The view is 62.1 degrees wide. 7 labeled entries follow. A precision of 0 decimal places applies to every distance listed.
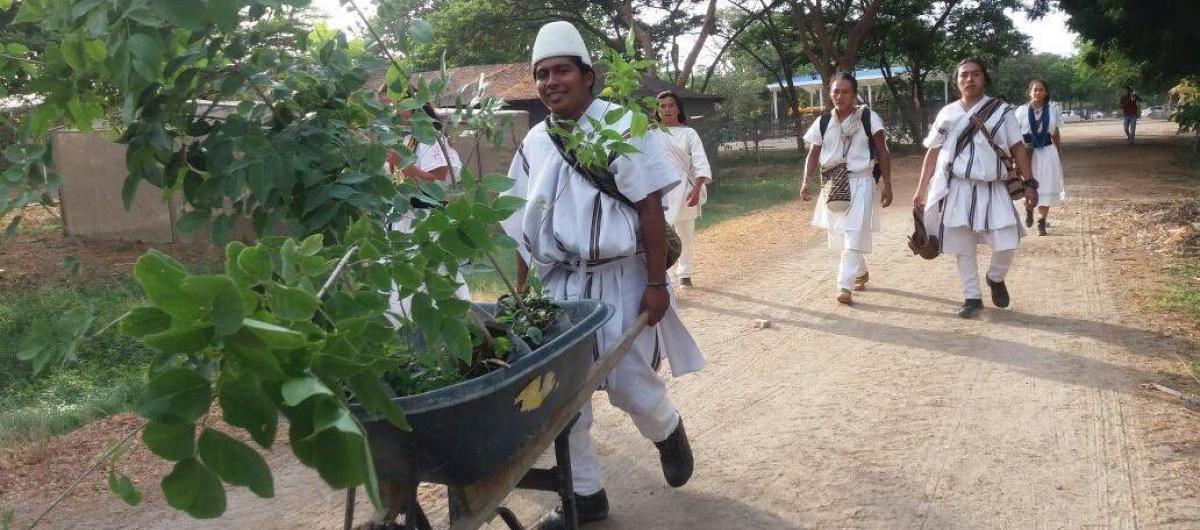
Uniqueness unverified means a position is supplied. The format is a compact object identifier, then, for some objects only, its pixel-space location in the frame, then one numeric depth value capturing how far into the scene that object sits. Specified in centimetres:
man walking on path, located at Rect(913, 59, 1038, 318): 706
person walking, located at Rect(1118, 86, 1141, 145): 2998
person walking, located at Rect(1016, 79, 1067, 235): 1153
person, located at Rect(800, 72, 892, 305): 773
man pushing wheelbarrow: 364
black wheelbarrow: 225
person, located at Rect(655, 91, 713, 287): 835
